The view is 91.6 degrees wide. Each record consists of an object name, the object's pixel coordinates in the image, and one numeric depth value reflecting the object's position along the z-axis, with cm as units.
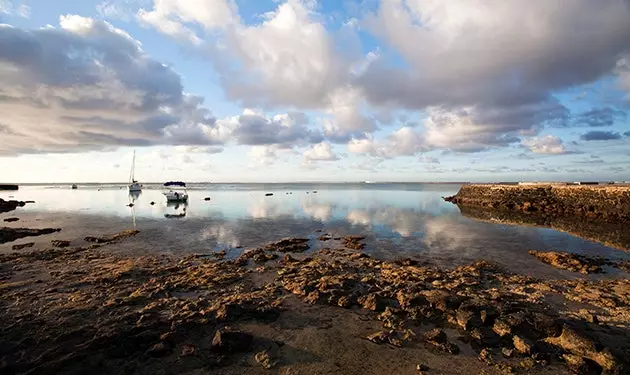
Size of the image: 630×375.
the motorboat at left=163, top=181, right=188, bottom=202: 7999
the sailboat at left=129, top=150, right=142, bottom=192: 11636
